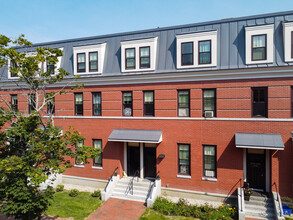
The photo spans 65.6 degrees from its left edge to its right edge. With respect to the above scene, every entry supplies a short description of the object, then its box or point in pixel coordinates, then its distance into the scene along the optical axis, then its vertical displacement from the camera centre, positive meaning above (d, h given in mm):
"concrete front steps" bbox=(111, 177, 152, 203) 15133 -5871
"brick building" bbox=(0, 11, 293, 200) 13648 +30
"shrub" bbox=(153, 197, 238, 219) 12633 -6101
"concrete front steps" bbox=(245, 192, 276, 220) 12389 -5797
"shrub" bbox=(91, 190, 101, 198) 15633 -6113
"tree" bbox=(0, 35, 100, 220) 9352 -2041
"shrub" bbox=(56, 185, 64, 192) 16641 -6126
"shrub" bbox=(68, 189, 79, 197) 15742 -6107
